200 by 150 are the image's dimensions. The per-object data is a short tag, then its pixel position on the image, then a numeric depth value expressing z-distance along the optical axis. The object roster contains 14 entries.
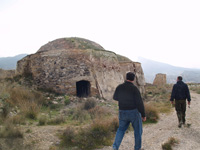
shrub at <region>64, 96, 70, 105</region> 9.32
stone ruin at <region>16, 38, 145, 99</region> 10.82
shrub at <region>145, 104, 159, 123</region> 6.99
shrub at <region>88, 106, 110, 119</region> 7.08
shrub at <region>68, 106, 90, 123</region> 6.80
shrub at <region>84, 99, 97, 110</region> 8.49
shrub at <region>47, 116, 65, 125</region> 6.20
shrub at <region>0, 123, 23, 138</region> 4.22
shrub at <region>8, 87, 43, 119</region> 6.60
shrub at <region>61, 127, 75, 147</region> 4.45
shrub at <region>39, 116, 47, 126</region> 5.88
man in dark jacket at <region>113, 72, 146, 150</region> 3.53
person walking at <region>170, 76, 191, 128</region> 5.49
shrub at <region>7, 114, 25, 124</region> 5.41
